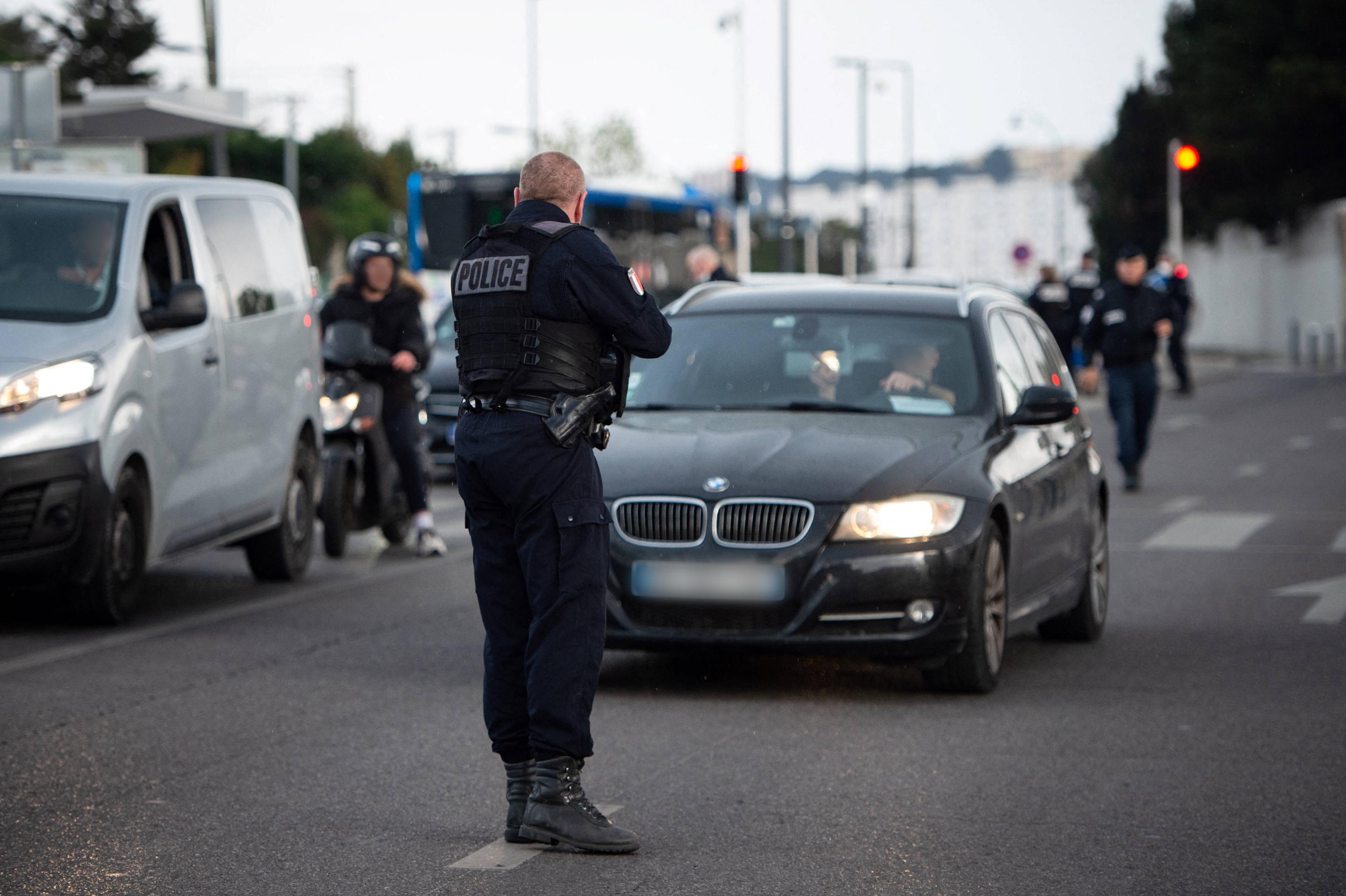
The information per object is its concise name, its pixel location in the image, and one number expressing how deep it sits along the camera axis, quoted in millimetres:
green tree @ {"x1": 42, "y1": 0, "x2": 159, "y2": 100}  74188
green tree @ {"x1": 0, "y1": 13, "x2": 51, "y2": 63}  72500
